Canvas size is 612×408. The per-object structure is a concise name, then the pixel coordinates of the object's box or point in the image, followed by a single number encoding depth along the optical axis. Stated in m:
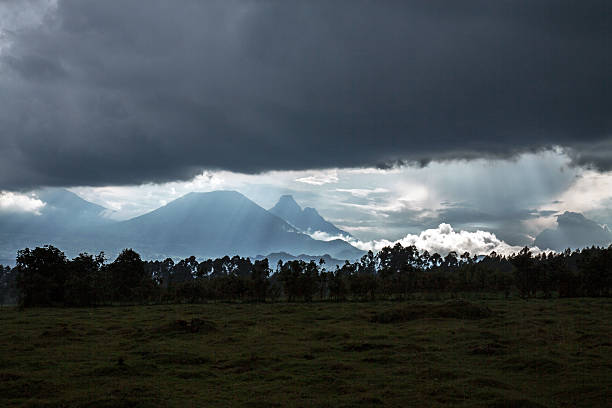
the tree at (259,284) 128.88
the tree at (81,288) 108.25
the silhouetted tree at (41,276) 106.25
